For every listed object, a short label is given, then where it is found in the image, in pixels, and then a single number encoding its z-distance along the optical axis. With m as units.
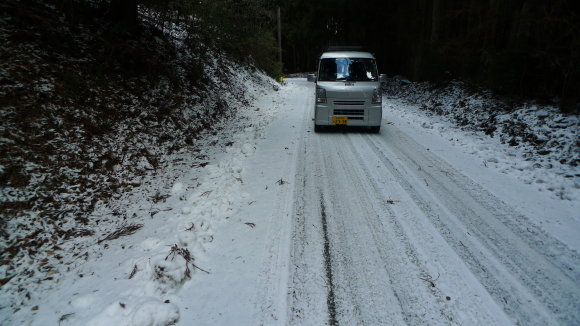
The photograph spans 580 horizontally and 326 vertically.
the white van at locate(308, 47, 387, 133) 8.86
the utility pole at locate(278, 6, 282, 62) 30.77
